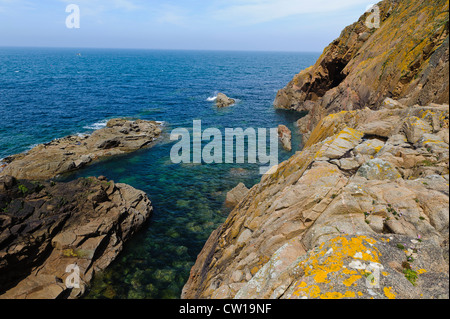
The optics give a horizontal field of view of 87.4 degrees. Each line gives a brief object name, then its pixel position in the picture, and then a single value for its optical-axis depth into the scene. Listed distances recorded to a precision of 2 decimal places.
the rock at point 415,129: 11.07
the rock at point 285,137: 42.83
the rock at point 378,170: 10.21
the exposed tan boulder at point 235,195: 26.97
